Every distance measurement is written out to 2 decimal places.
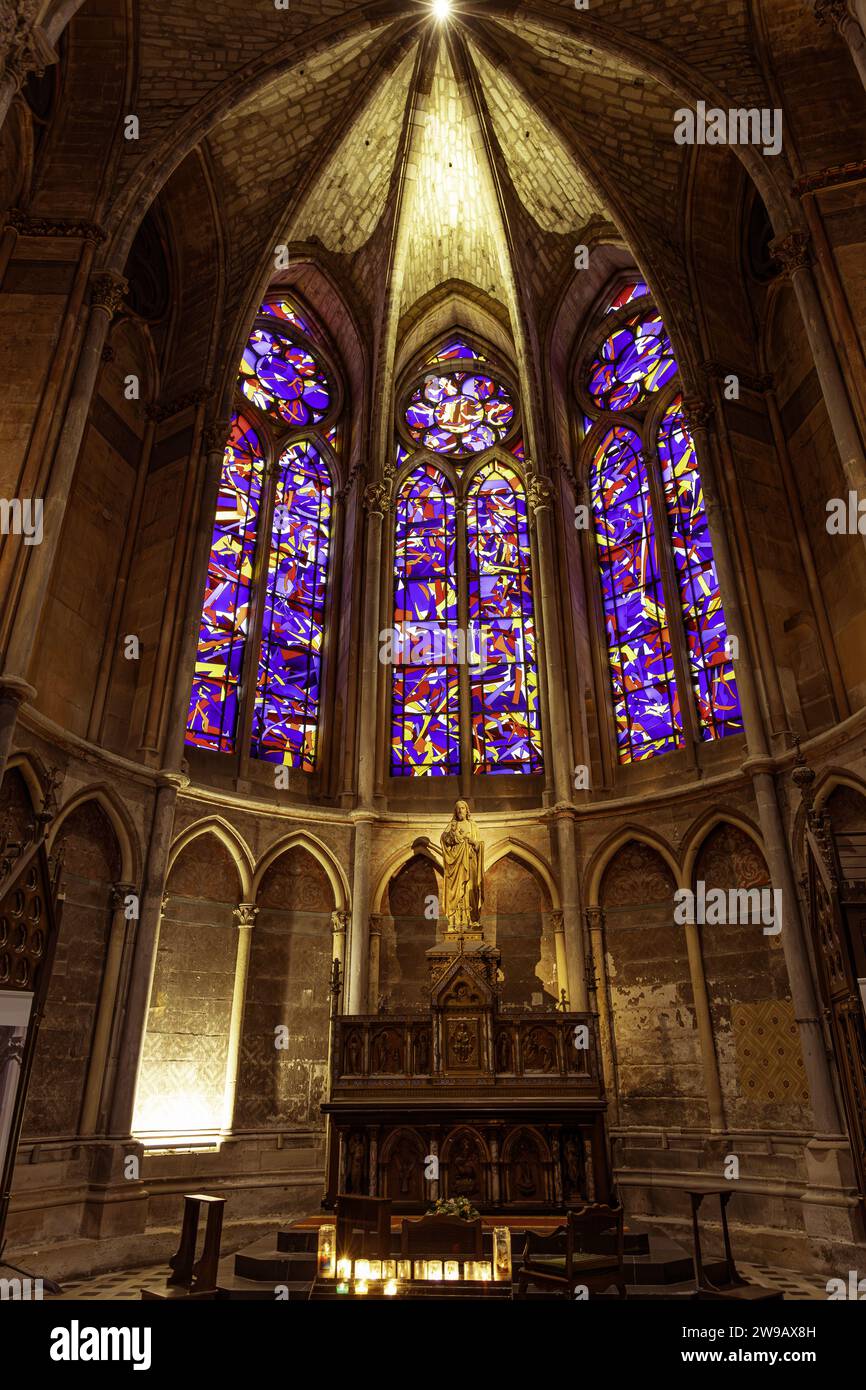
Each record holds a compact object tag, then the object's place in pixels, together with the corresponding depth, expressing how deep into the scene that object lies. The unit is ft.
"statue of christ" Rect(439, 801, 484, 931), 36.32
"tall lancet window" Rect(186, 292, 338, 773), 44.57
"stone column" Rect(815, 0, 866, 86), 27.98
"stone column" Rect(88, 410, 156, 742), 37.02
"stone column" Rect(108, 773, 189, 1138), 32.01
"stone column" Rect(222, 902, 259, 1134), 36.52
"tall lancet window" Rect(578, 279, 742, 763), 42.50
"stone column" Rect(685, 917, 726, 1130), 34.83
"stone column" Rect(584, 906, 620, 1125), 37.96
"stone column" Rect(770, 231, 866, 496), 28.84
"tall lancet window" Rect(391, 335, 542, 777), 47.60
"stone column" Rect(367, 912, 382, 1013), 40.29
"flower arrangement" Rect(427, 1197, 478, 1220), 22.39
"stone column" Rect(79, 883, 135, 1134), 31.68
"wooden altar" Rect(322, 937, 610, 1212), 29.63
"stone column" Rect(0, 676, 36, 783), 26.66
